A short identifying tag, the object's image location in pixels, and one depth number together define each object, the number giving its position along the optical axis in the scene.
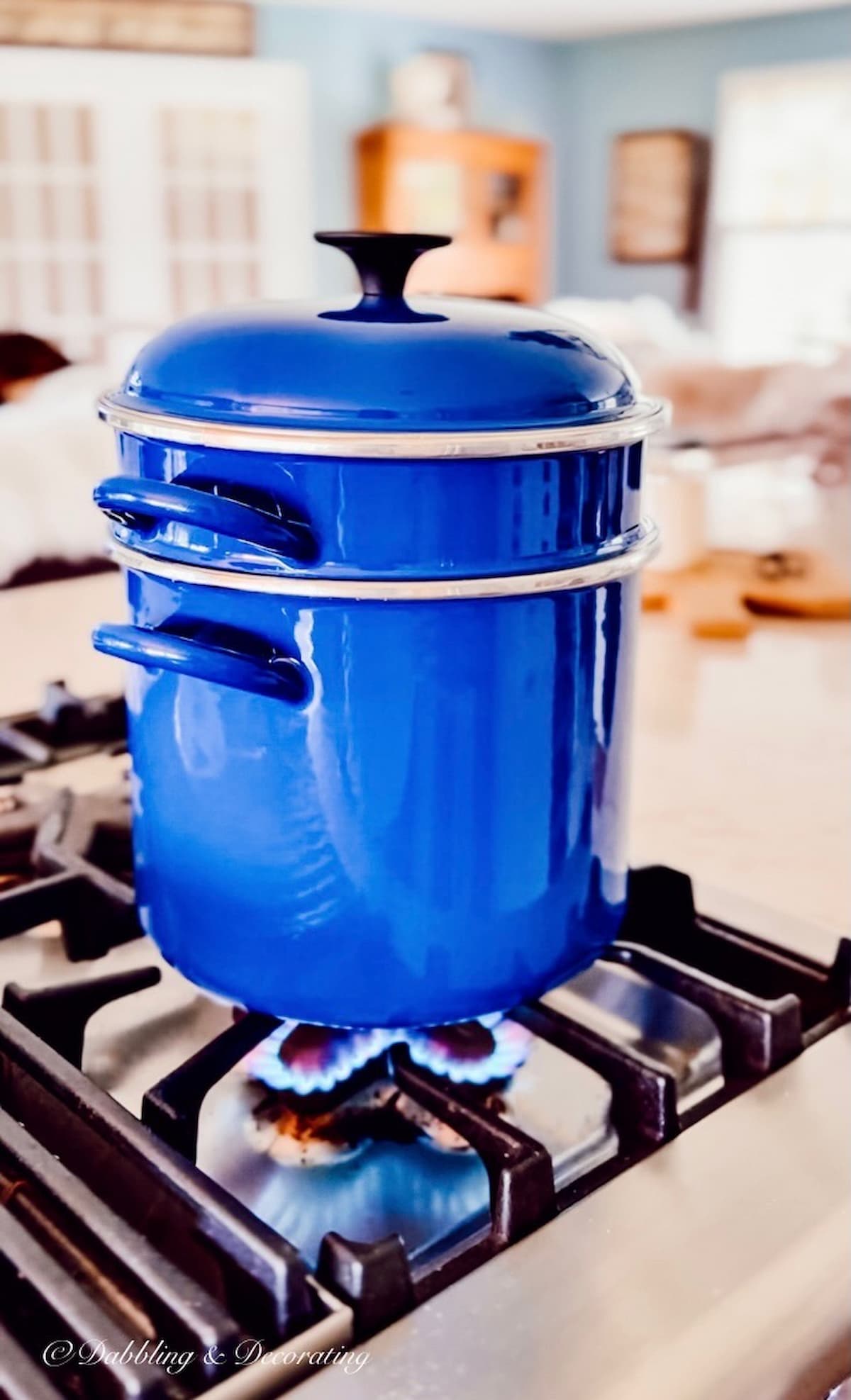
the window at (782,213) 5.74
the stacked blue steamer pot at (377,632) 0.40
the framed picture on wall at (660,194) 6.10
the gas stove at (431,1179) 0.35
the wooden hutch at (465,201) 5.42
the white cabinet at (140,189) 5.04
